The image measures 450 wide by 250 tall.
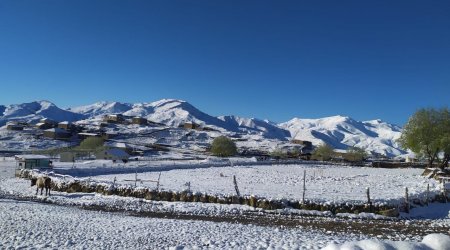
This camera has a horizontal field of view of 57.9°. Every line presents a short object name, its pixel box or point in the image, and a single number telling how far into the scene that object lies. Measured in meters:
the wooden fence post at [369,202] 31.30
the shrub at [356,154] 165.95
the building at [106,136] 185.05
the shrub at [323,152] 165.44
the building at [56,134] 179.38
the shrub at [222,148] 139.88
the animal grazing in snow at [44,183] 40.74
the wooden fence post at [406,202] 32.57
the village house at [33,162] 65.93
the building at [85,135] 185.27
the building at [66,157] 87.31
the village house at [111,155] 102.00
